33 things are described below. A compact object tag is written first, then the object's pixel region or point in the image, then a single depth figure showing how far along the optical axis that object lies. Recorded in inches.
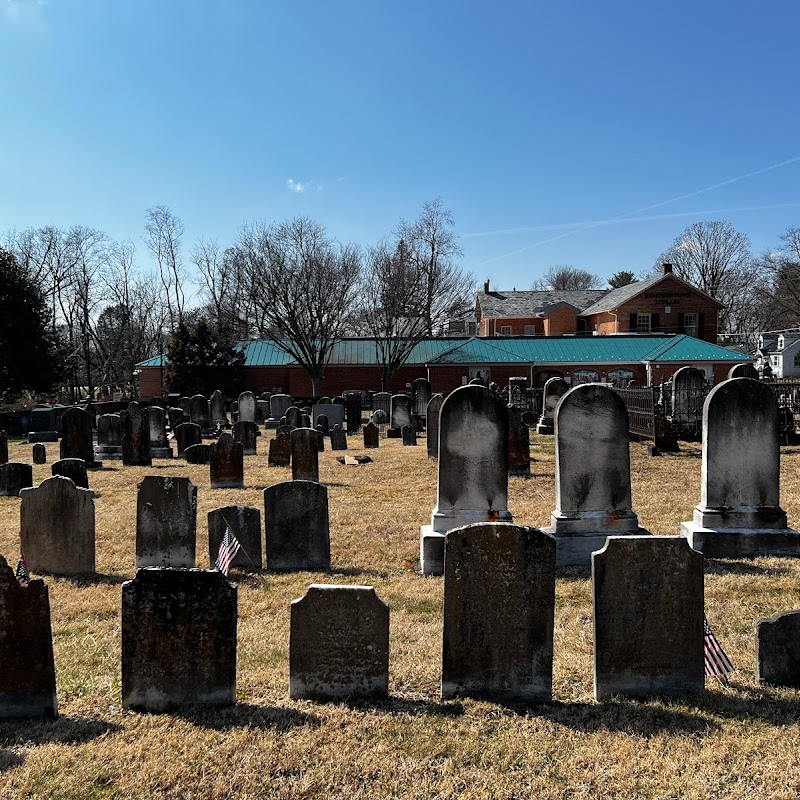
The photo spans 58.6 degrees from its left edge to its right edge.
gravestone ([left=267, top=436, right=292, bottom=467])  652.7
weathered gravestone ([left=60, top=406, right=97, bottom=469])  629.0
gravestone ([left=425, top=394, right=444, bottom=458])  652.1
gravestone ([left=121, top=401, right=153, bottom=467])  675.4
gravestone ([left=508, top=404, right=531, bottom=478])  578.8
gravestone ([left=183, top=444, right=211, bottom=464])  682.2
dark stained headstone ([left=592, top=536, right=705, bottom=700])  182.4
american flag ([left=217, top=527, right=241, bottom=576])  299.3
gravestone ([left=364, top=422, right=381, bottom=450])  802.2
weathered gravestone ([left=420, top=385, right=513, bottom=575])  312.7
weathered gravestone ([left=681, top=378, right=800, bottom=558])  311.4
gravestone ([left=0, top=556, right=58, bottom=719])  173.6
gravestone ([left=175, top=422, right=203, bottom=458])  746.2
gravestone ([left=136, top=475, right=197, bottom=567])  310.3
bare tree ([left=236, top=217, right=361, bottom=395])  1690.5
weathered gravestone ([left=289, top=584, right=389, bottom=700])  182.4
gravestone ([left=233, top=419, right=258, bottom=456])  763.4
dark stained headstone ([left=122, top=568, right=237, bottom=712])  174.4
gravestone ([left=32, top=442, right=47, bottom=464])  703.7
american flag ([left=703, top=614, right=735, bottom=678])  193.0
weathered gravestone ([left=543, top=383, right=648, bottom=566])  312.8
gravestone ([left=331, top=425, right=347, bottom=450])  790.5
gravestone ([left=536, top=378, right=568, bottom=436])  918.4
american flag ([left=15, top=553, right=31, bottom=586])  269.1
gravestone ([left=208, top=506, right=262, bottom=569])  315.9
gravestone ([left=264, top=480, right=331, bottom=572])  311.0
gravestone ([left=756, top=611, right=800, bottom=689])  184.1
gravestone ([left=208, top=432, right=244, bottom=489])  533.3
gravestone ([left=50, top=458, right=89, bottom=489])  460.8
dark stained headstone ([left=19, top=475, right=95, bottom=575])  305.1
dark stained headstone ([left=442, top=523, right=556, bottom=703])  182.1
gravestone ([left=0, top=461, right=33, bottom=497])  506.9
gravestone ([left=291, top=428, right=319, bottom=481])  512.4
